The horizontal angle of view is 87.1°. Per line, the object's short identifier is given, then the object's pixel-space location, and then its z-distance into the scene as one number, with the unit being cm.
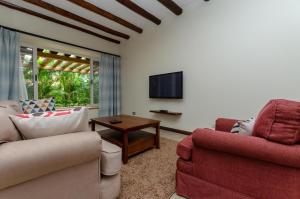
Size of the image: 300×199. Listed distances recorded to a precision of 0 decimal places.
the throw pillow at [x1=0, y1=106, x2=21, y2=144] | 90
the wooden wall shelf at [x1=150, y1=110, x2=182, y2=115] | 357
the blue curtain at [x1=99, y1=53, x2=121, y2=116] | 465
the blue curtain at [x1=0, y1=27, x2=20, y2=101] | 296
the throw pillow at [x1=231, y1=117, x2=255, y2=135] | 125
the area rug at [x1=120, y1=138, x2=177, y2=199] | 145
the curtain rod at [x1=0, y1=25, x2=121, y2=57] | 307
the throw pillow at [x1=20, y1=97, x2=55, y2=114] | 231
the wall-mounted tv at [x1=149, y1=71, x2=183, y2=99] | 351
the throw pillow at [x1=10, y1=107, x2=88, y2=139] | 103
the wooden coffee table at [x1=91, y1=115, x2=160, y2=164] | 210
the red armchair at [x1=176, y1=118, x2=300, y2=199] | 98
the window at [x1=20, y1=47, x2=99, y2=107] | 410
